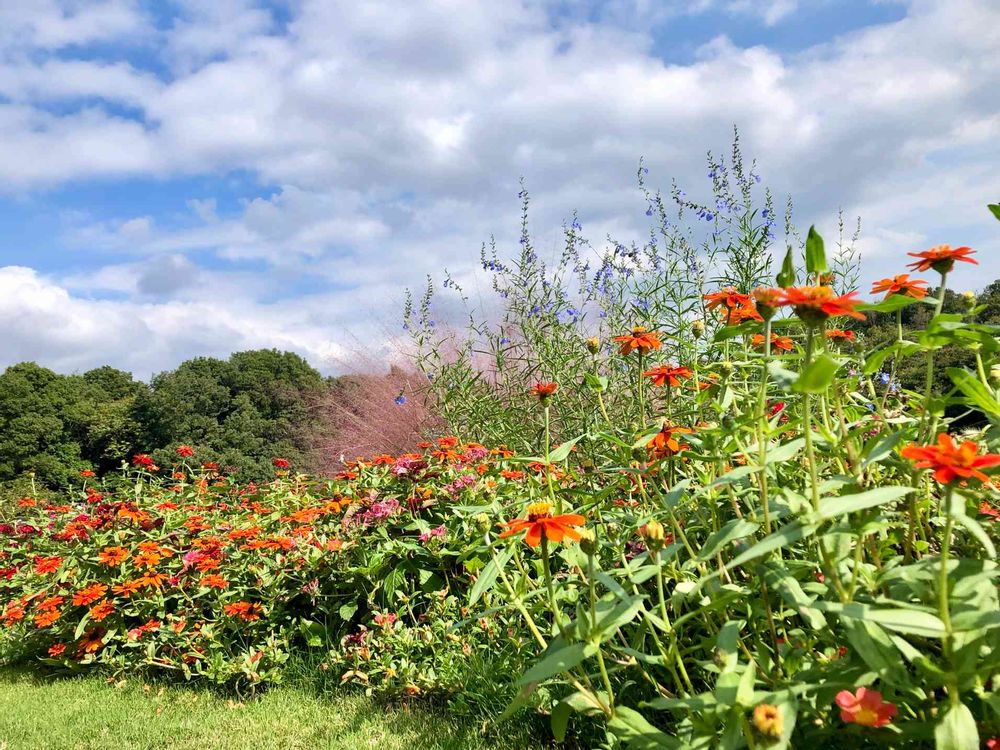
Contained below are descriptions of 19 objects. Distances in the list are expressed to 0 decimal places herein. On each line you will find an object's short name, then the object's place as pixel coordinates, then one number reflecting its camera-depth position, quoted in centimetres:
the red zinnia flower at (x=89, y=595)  315
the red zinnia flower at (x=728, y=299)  162
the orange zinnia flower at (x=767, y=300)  111
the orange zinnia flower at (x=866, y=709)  101
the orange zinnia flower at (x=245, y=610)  291
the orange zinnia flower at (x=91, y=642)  325
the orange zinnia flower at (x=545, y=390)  166
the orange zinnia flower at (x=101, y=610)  309
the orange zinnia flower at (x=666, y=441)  149
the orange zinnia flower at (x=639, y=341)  172
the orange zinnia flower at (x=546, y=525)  116
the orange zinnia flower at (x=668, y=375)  174
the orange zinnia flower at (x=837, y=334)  182
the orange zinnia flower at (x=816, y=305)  103
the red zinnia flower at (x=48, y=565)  337
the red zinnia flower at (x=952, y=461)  90
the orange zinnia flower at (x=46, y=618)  317
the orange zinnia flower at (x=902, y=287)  141
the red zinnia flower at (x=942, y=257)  133
